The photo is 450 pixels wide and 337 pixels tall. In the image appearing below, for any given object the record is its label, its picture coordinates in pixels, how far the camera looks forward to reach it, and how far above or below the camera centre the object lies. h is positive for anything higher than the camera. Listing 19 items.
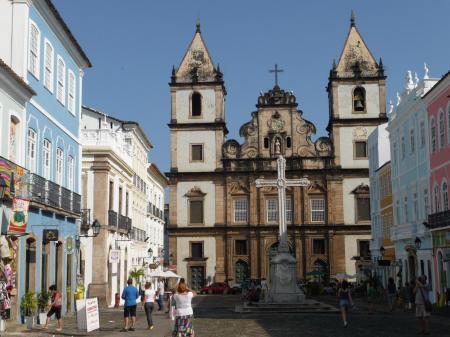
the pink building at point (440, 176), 30.80 +3.58
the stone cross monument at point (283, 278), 31.94 -0.85
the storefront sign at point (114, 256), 32.56 +0.21
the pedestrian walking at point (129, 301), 20.64 -1.16
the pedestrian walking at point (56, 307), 20.69 -1.31
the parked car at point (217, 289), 58.41 -2.40
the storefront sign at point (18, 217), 19.77 +1.22
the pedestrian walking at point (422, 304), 19.56 -1.28
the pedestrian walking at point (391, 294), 31.51 -1.71
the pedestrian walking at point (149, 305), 22.06 -1.37
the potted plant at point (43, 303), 22.74 -1.33
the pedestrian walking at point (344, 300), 22.62 -1.34
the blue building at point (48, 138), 21.88 +4.34
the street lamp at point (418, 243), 32.13 +0.64
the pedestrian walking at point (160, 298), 33.78 -1.79
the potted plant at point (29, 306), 21.31 -1.31
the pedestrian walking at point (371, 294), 31.30 -1.91
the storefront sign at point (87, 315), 19.17 -1.46
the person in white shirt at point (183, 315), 13.84 -1.06
